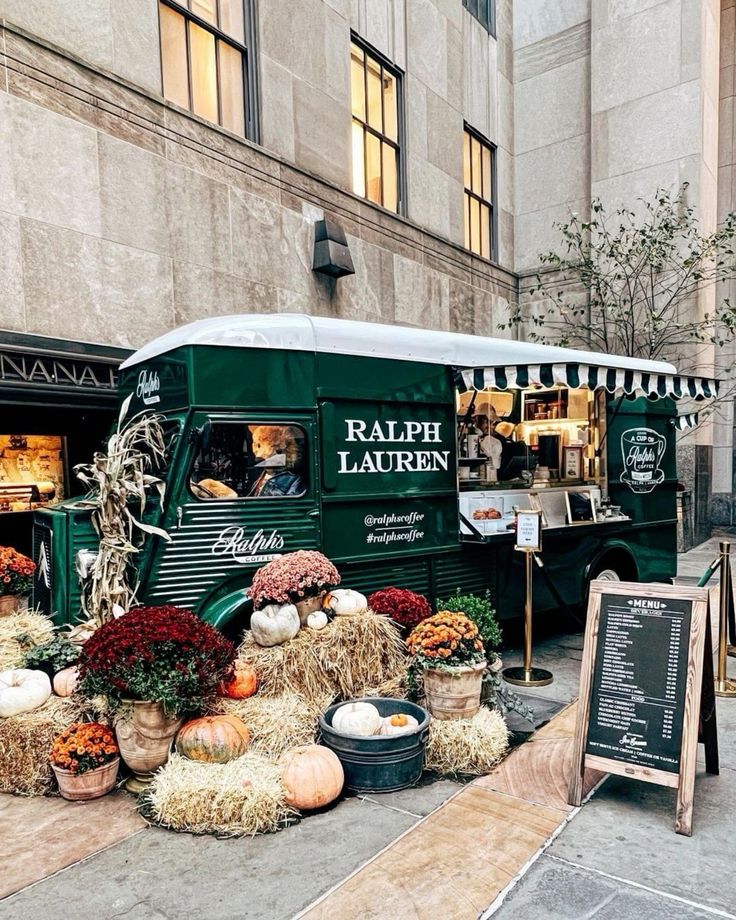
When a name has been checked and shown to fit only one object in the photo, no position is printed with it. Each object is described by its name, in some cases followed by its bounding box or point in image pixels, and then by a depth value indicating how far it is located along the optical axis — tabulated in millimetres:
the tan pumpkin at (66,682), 4723
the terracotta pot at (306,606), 5102
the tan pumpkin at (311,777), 3938
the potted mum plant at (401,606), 5562
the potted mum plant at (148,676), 4113
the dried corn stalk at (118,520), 5000
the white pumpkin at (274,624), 4844
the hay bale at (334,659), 4805
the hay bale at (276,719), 4371
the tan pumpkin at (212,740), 4148
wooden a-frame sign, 3779
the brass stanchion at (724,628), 5910
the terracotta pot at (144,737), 4188
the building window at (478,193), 14742
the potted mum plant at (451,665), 4734
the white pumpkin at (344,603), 5266
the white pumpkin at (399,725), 4387
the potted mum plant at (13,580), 6020
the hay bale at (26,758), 4301
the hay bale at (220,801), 3762
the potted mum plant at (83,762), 4129
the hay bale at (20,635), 5031
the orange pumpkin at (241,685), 4703
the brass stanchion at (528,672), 6238
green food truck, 5152
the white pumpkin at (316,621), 5074
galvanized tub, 4215
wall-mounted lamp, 10406
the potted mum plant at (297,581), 4855
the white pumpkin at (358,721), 4344
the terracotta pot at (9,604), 6023
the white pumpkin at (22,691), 4441
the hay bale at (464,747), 4473
